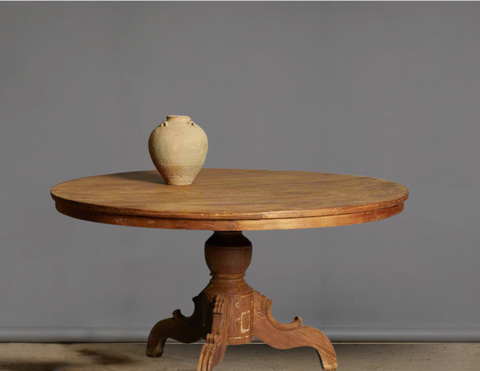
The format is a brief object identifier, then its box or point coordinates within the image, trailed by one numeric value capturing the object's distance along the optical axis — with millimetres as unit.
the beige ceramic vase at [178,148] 2760
